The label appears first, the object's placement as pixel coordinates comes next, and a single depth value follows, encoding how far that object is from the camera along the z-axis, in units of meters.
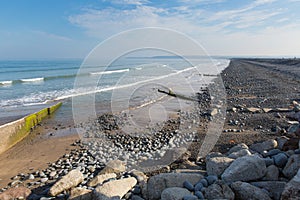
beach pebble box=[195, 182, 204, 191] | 3.27
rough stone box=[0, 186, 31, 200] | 3.93
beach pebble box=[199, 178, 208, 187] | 3.38
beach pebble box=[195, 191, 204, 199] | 3.00
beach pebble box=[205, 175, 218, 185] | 3.45
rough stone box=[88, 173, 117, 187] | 4.23
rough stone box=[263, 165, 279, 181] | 3.39
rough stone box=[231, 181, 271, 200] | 2.90
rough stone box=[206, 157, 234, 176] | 3.72
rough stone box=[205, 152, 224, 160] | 4.56
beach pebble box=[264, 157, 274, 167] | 3.67
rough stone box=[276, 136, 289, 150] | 4.64
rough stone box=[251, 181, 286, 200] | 2.96
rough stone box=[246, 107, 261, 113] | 9.45
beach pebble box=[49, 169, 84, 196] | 4.00
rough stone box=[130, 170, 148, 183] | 4.10
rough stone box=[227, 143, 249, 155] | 4.98
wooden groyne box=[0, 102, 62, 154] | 7.01
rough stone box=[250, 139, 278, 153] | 4.86
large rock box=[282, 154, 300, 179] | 3.26
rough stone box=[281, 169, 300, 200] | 2.46
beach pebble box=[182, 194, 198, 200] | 2.90
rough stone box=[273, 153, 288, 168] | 3.63
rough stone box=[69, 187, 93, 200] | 3.51
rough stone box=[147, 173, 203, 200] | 3.44
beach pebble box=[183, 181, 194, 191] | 3.35
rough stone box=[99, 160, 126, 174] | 4.75
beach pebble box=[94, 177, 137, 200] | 3.38
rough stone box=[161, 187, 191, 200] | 3.04
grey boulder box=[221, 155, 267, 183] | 3.36
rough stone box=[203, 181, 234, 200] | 2.93
